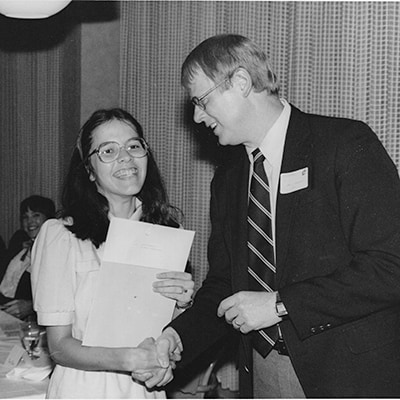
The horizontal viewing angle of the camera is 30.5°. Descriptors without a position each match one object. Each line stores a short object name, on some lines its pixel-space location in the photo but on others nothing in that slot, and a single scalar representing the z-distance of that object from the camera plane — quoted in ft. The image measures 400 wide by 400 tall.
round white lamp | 7.89
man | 6.62
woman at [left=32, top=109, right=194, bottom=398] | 7.52
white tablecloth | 8.21
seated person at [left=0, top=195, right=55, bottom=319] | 17.33
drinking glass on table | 9.47
